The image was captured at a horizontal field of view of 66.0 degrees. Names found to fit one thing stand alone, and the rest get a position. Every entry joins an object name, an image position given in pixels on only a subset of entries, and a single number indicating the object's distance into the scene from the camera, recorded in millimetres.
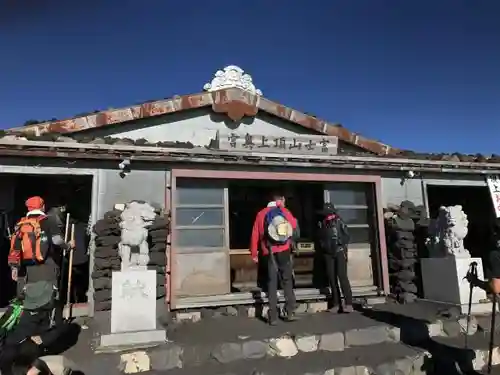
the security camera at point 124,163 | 6219
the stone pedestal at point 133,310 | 4832
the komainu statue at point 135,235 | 5367
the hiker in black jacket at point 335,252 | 6605
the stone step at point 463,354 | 4969
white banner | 8062
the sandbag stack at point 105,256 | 5859
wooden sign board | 7000
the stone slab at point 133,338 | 4750
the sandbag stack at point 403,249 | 7215
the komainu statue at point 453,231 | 6488
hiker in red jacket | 5801
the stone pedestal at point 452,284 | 6289
